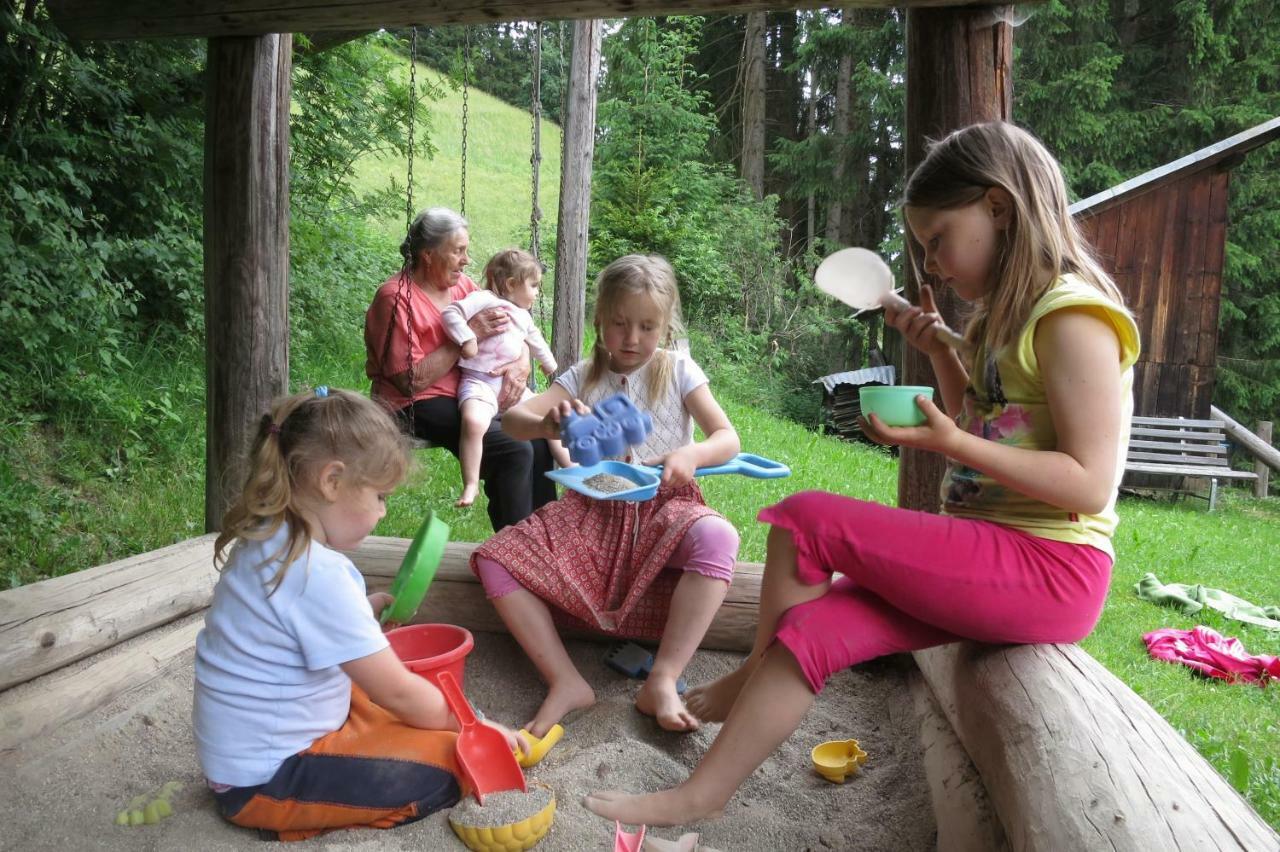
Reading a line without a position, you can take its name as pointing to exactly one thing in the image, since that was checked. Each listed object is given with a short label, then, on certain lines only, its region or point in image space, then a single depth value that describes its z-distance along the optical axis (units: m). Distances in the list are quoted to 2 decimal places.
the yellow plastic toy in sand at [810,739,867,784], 2.12
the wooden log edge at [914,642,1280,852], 1.16
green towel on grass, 4.45
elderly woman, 3.37
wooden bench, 9.63
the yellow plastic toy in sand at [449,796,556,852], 1.70
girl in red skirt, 2.42
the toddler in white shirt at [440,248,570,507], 3.41
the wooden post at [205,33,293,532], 3.21
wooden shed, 9.47
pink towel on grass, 3.50
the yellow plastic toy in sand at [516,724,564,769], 2.09
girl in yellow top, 1.66
